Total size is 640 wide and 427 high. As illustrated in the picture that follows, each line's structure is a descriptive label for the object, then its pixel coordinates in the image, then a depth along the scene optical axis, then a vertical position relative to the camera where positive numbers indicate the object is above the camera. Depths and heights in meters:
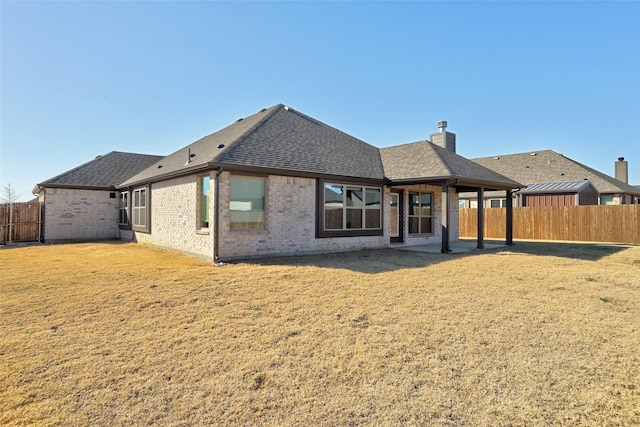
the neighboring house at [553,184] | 23.05 +2.44
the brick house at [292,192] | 10.38 +0.98
